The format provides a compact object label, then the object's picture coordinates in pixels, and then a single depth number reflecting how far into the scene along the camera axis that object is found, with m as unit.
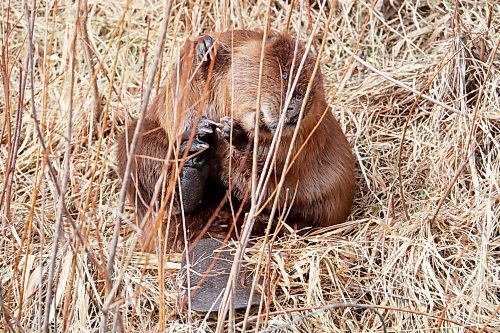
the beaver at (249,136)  6.68
